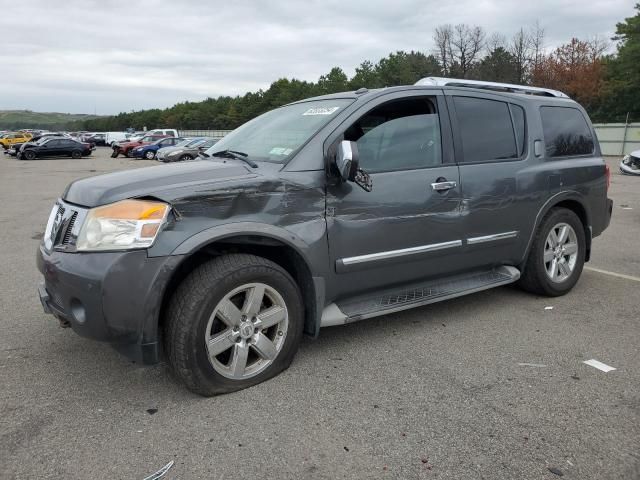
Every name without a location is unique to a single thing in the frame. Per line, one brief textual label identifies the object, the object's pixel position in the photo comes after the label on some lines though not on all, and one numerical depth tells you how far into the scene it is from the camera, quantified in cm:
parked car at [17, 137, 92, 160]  3419
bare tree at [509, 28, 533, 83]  6122
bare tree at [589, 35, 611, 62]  5331
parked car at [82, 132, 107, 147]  6484
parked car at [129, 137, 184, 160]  3462
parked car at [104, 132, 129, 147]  5927
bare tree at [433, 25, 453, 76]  6794
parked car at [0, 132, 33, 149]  5000
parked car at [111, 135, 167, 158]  3853
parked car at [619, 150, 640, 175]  1553
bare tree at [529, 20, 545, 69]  5944
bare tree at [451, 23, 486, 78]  6712
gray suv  293
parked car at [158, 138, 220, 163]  2685
